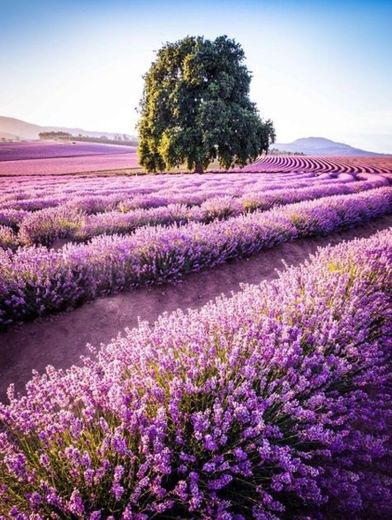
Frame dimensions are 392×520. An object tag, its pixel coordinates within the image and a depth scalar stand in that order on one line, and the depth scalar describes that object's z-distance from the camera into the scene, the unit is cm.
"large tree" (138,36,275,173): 1939
